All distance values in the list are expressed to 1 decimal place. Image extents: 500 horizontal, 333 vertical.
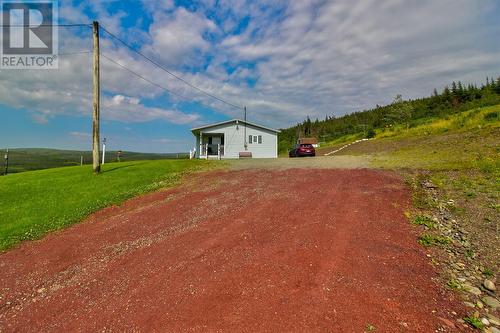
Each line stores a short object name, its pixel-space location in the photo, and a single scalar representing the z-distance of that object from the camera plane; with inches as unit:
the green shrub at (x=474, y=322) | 139.1
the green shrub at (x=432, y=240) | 224.8
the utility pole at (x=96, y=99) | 641.6
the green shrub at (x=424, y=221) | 258.4
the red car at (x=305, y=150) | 1163.3
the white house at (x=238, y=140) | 1360.7
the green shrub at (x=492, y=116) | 1049.2
